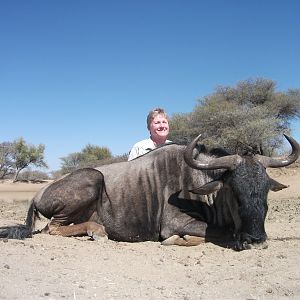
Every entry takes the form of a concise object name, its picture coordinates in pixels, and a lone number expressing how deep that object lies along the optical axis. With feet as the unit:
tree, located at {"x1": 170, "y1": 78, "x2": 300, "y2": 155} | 92.32
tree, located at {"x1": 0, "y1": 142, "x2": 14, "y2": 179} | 171.32
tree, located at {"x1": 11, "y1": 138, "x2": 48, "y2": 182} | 170.60
